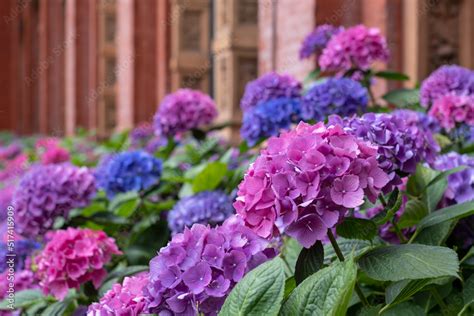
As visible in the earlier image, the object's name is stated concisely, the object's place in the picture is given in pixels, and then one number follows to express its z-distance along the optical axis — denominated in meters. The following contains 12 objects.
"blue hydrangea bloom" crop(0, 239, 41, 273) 1.90
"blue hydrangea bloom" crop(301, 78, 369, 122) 1.85
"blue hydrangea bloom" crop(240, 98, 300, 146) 2.01
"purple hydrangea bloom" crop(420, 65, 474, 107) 1.84
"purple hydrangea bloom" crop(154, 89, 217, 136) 2.60
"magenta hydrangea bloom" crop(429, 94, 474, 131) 1.72
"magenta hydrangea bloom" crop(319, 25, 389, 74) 2.04
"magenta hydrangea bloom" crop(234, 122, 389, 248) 0.87
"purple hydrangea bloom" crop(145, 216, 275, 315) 0.88
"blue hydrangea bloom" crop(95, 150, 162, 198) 2.05
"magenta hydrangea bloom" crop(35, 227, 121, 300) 1.37
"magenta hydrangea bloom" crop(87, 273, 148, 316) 0.94
